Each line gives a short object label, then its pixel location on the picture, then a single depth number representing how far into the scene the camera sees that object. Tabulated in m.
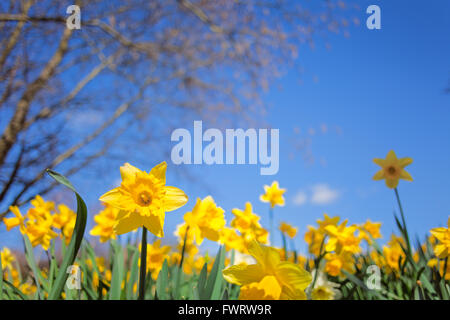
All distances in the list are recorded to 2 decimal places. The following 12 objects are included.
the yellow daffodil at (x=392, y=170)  1.16
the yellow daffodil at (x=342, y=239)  1.12
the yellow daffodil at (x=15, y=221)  1.18
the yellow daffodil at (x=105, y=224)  1.25
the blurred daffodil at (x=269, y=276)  0.49
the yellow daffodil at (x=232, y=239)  1.30
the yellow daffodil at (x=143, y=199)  0.56
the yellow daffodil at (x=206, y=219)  0.95
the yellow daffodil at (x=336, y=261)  1.24
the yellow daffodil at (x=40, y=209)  1.21
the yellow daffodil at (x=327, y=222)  1.19
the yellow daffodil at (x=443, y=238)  0.80
